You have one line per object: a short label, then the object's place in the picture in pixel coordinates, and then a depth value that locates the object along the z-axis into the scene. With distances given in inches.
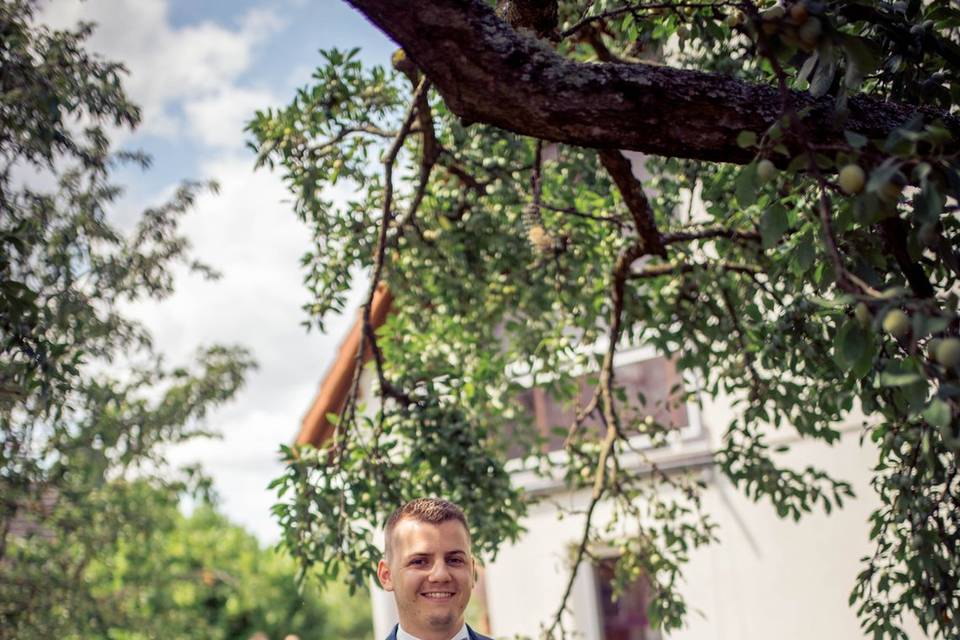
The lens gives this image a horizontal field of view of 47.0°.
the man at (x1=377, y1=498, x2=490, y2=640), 111.7
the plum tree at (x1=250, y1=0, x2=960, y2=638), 93.5
